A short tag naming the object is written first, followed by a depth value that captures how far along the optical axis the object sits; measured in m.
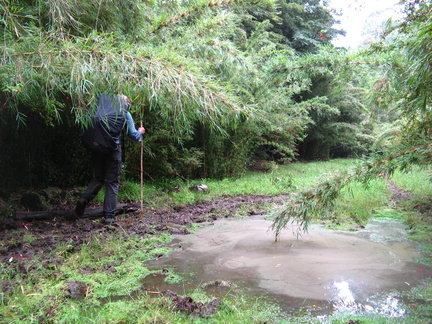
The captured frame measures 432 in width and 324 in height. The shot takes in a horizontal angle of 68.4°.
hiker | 3.41
